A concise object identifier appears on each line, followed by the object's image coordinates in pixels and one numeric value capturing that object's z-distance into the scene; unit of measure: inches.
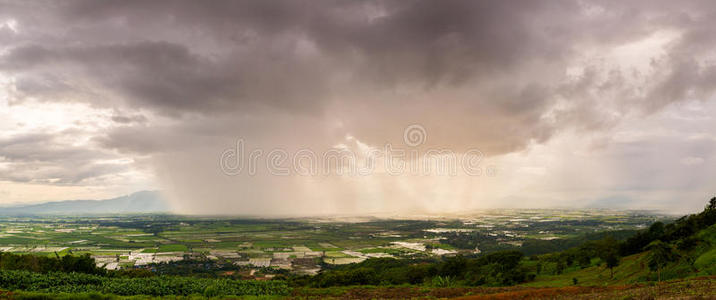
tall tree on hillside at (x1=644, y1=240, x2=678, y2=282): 1918.1
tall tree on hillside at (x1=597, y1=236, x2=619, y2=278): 2518.5
